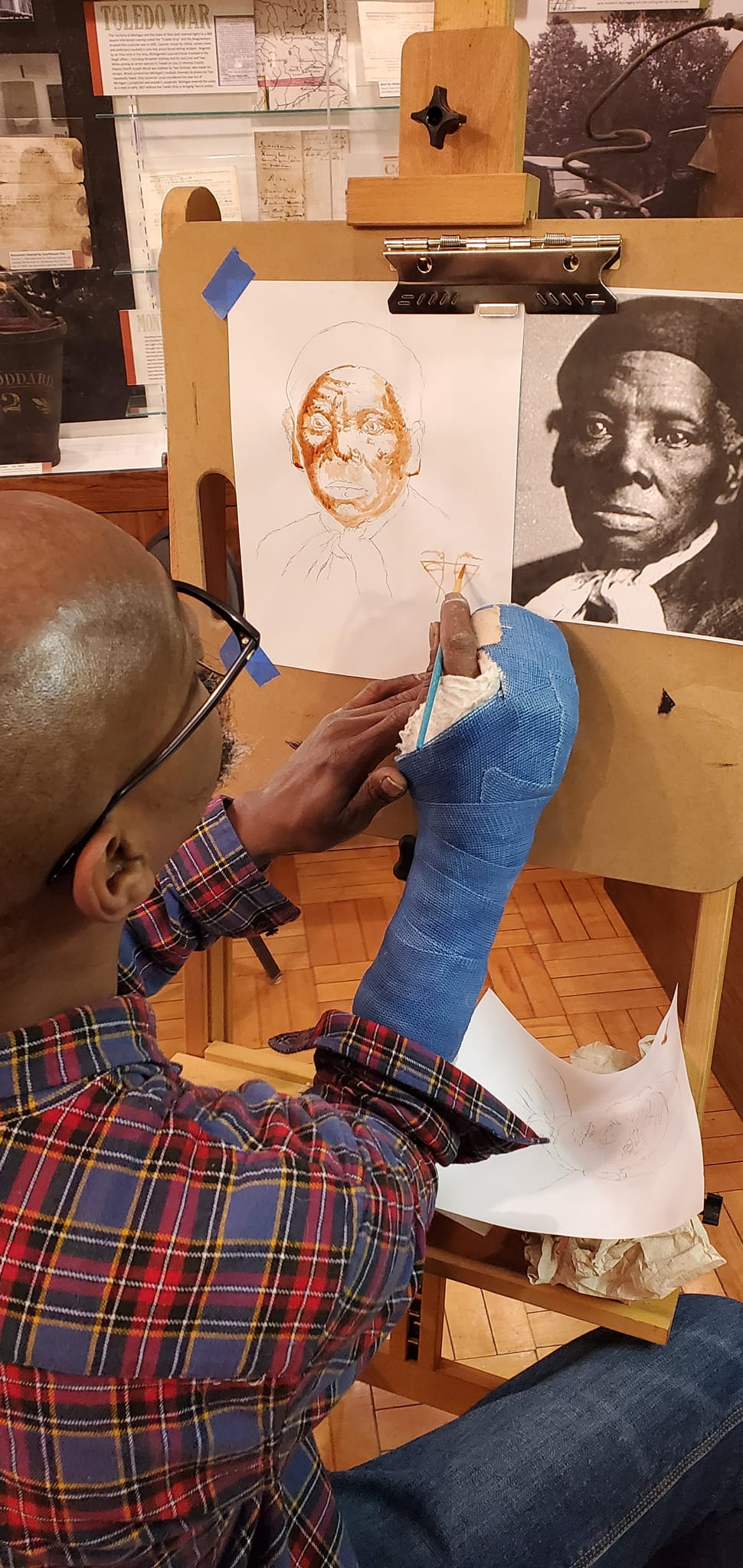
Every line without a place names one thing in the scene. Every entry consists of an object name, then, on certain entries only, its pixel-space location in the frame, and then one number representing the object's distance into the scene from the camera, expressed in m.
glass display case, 1.79
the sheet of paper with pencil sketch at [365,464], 0.89
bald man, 0.48
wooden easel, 0.89
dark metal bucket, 1.98
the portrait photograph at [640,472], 0.80
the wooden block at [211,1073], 1.10
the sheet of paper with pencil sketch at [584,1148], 0.90
